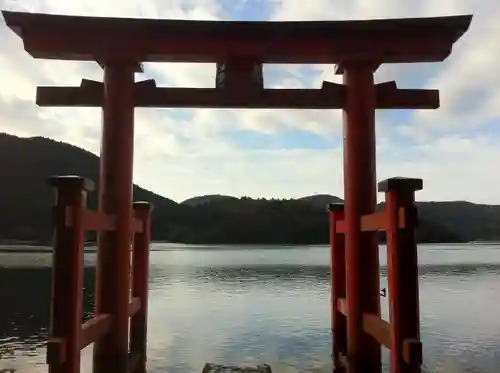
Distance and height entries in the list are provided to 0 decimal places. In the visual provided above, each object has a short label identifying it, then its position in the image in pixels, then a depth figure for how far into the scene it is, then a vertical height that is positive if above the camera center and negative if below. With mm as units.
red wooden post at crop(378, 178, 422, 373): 3512 -264
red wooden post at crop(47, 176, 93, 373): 3447 -243
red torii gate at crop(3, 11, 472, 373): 4605 +1423
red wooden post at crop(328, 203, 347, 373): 6000 -516
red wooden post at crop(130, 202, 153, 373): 6238 -516
